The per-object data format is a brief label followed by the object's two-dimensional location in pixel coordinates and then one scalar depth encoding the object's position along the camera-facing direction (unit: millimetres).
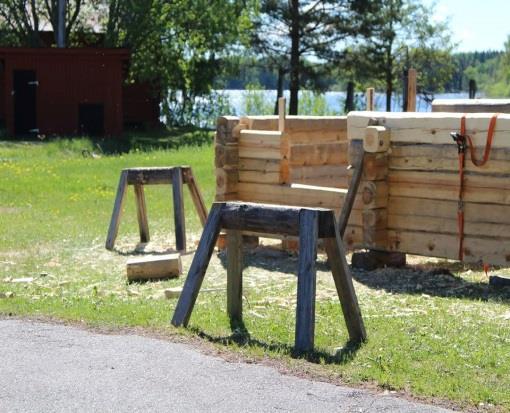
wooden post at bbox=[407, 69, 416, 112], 13805
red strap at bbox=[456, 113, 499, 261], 10656
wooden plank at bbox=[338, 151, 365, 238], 11594
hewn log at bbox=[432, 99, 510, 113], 12641
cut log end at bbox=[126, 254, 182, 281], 10742
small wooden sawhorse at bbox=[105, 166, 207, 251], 13297
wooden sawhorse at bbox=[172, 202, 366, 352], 7566
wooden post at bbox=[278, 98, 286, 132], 13266
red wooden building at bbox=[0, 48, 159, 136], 34250
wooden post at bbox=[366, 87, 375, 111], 14359
